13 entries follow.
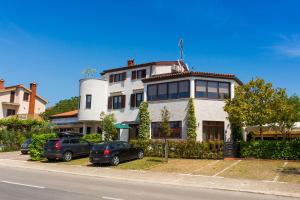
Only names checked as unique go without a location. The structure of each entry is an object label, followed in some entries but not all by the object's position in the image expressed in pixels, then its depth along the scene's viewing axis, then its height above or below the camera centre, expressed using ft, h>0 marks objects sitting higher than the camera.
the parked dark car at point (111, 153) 53.97 -5.93
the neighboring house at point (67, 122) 98.39 +1.69
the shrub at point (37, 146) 65.80 -5.56
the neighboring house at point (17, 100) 132.73 +15.26
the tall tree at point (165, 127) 57.03 +0.27
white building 70.54 +10.88
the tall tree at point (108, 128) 79.43 -0.24
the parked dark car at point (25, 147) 79.43 -7.04
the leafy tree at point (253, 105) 58.82 +6.16
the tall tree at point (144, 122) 75.58 +1.91
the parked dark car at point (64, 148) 61.23 -5.68
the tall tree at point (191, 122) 68.51 +1.91
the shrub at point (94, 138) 74.86 -3.49
